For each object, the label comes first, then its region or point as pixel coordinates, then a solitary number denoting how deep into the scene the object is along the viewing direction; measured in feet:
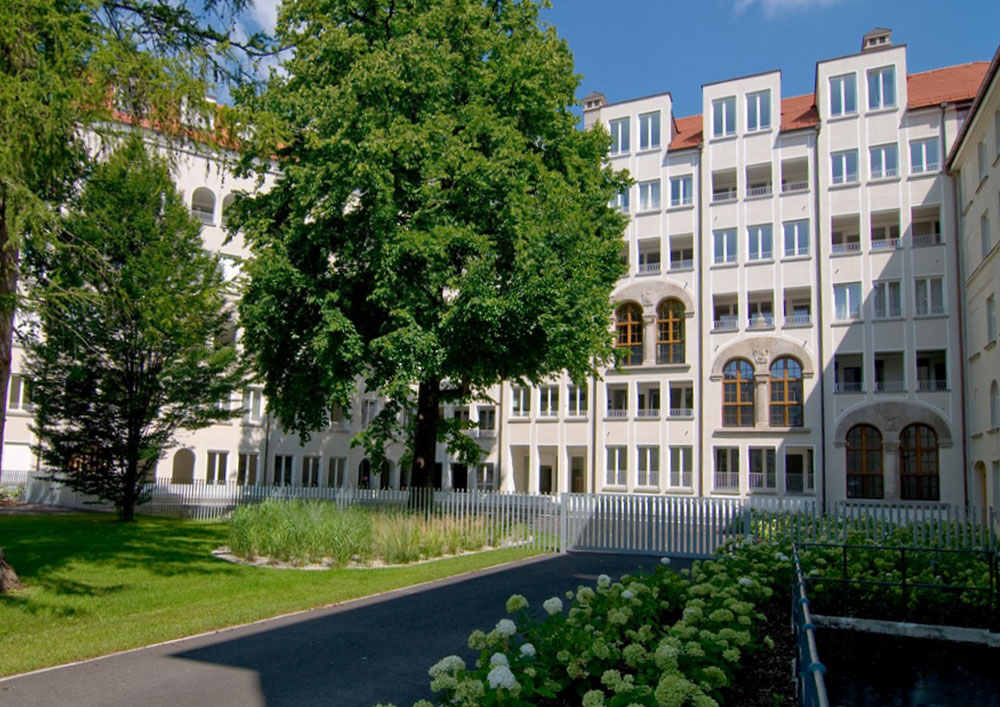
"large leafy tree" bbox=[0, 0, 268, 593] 32.22
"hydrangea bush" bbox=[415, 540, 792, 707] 15.30
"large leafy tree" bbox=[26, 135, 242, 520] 84.53
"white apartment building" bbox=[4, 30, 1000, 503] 128.36
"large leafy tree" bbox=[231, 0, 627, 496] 67.92
